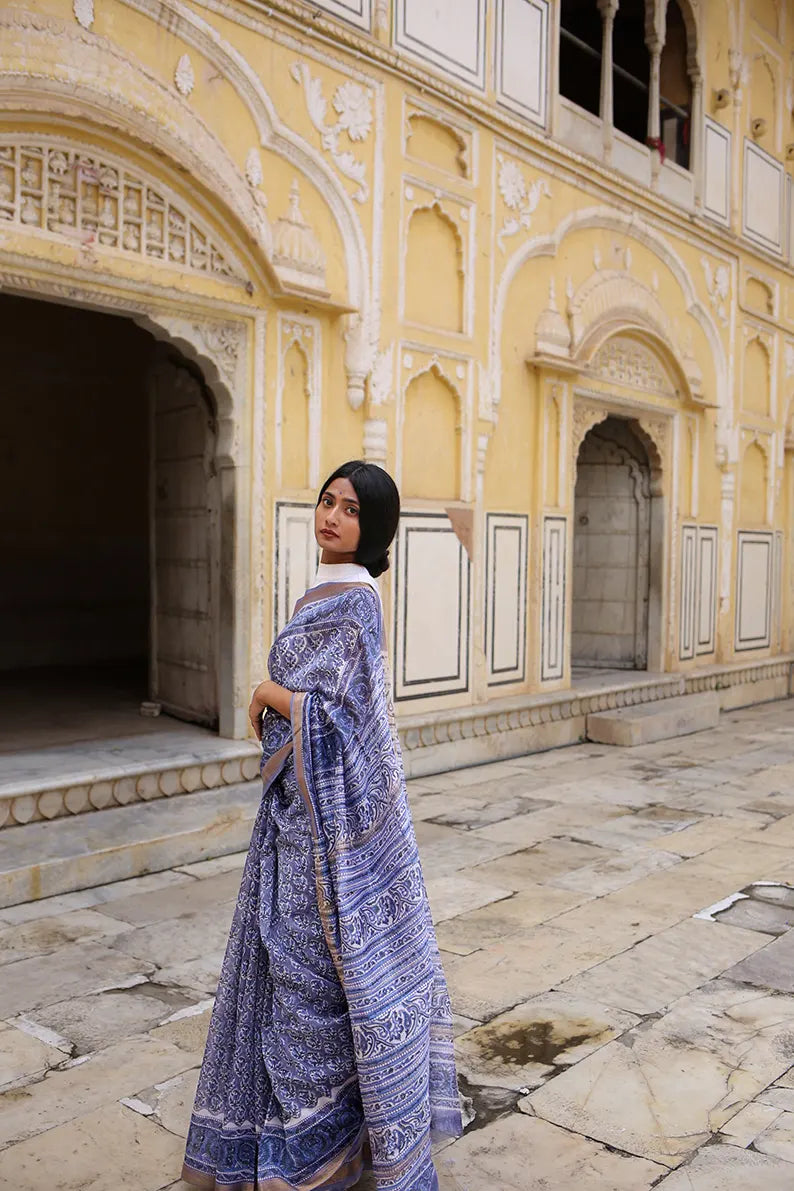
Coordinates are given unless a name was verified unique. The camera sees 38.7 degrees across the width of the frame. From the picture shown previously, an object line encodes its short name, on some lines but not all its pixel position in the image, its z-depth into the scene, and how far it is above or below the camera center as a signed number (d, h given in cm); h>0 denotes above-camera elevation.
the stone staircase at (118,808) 383 -94
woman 195 -67
